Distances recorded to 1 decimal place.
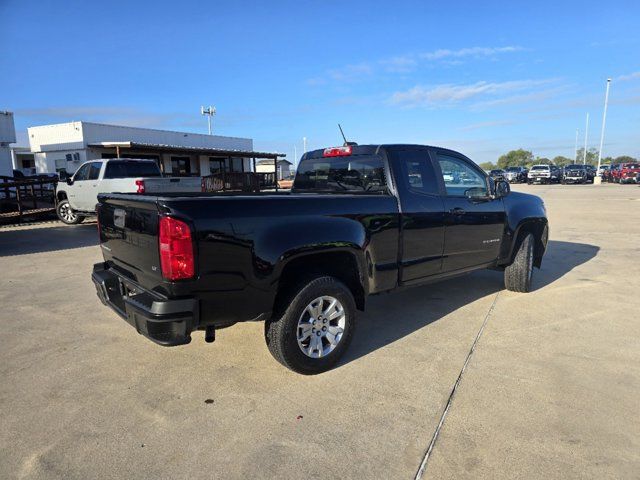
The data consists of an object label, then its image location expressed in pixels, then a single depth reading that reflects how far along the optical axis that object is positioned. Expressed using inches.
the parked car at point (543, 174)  1573.6
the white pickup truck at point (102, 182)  432.8
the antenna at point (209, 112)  2274.9
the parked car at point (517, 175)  1776.6
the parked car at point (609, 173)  1640.0
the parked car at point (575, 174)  1582.3
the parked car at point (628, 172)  1455.5
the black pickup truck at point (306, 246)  110.0
